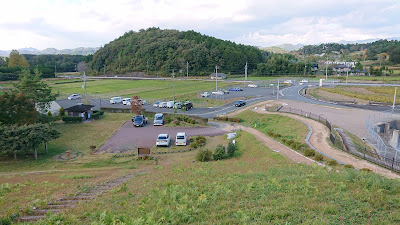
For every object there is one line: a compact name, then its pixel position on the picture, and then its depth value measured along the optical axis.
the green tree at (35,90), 30.02
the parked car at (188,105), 40.21
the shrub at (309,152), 16.35
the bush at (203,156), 18.09
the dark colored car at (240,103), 42.06
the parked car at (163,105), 42.84
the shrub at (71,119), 32.34
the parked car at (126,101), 45.96
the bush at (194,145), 22.18
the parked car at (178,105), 40.05
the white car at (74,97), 51.36
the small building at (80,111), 33.47
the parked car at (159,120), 30.75
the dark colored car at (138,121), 30.15
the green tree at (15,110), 22.80
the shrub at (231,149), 19.16
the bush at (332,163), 14.38
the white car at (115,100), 47.57
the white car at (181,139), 22.86
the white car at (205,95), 54.23
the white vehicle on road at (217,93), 55.23
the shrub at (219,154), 18.47
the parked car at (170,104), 42.29
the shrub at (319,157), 15.35
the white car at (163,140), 22.48
